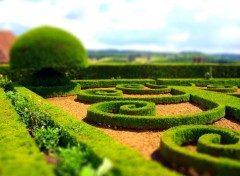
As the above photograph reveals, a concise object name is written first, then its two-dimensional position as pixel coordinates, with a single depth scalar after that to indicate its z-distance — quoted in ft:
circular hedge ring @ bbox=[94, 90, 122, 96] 55.24
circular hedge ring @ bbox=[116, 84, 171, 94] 61.06
